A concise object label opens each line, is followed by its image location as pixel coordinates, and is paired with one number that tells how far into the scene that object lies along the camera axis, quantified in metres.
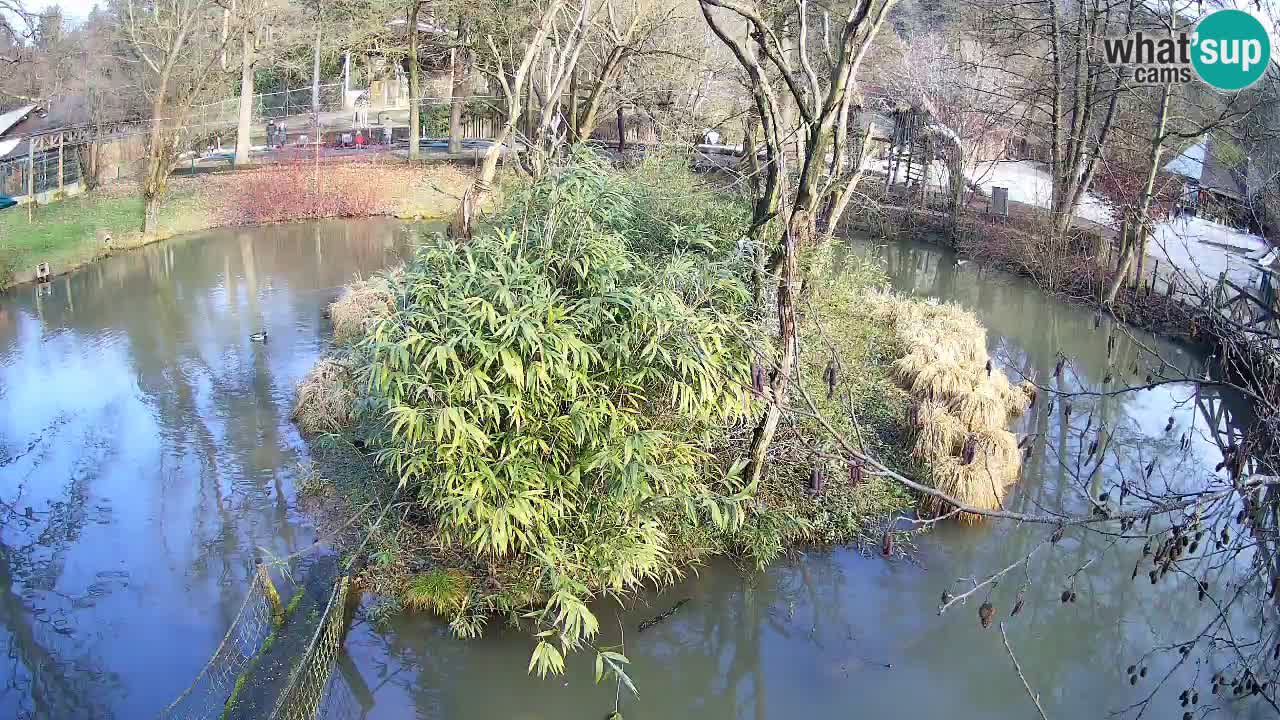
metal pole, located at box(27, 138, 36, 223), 18.94
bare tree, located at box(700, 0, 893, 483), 7.53
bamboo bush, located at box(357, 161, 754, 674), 6.72
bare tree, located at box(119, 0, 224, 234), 19.67
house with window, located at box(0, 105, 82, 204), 19.52
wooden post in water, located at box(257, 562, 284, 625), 7.43
